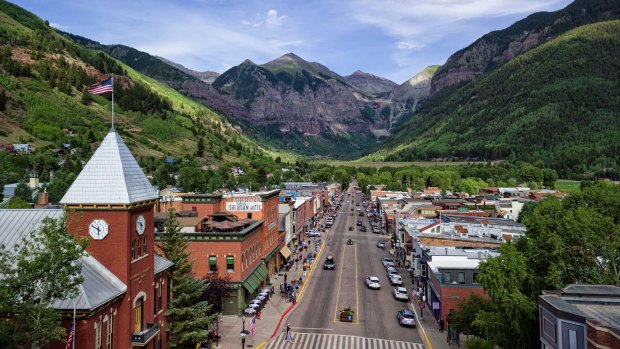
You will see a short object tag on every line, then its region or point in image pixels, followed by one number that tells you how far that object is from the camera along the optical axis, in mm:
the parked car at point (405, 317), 47188
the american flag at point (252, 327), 43656
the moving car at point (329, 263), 75500
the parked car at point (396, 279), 63634
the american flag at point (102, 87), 29944
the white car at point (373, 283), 62219
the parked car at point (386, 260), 78100
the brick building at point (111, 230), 26234
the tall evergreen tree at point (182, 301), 36250
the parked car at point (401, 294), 57094
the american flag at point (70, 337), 22075
